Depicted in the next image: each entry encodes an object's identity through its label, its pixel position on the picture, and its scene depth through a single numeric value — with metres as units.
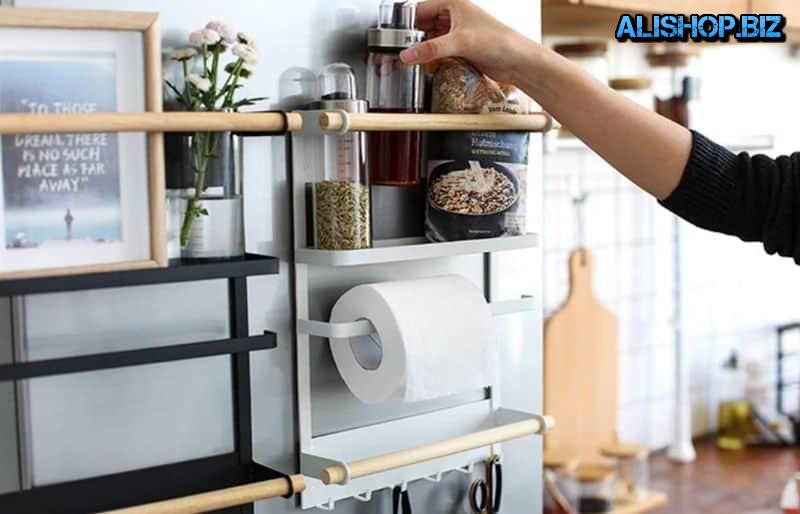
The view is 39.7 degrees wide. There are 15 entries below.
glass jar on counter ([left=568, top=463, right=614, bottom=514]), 2.16
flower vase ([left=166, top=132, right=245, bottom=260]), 0.97
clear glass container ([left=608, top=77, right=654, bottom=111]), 2.39
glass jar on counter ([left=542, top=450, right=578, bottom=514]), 2.12
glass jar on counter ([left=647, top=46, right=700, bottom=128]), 2.48
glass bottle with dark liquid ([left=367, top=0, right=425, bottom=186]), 1.10
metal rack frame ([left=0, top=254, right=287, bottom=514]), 0.89
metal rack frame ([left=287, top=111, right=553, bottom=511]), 1.05
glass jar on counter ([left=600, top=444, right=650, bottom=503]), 2.24
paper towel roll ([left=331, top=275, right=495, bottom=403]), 1.07
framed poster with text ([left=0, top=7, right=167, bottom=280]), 0.88
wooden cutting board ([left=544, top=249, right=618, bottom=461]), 2.25
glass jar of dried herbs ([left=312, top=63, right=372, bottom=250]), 1.06
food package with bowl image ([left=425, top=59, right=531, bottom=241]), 1.13
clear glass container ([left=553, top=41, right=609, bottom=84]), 2.25
